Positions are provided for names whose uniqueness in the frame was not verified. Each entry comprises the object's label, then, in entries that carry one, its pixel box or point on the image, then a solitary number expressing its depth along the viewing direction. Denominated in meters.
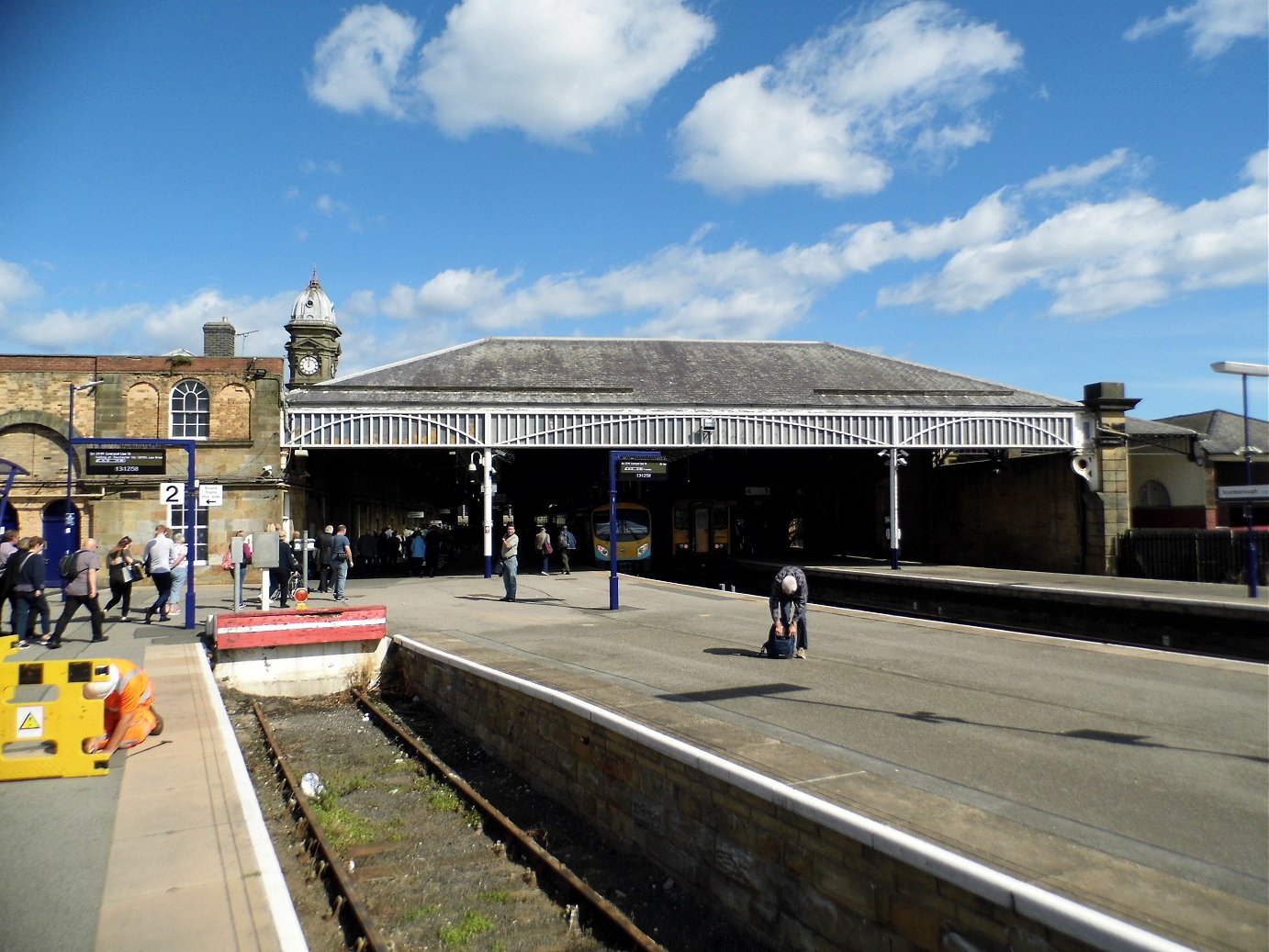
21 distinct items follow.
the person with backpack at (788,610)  11.44
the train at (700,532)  36.62
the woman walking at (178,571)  17.95
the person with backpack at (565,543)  27.38
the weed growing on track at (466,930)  6.47
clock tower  43.09
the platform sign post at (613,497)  17.83
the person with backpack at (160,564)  16.97
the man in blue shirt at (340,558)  19.52
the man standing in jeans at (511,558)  19.34
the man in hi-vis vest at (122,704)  8.18
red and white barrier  14.28
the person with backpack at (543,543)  26.78
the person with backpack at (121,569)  16.55
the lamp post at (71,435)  20.70
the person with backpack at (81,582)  13.61
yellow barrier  7.73
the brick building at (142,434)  24.62
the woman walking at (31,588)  12.96
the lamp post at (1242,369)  15.63
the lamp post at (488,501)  26.12
